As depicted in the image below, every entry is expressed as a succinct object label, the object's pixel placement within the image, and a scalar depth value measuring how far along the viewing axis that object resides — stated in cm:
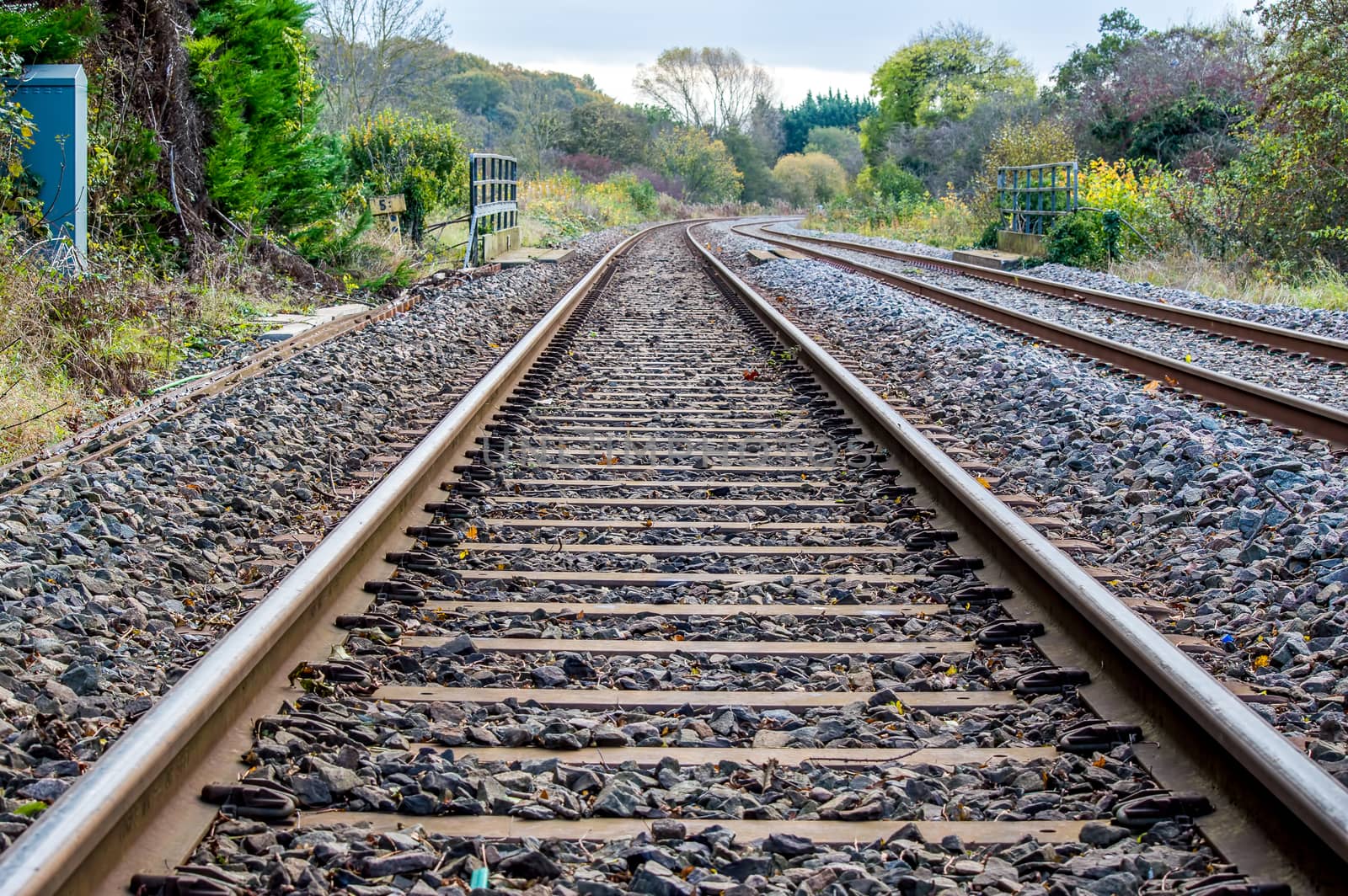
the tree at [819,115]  10456
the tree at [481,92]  8275
